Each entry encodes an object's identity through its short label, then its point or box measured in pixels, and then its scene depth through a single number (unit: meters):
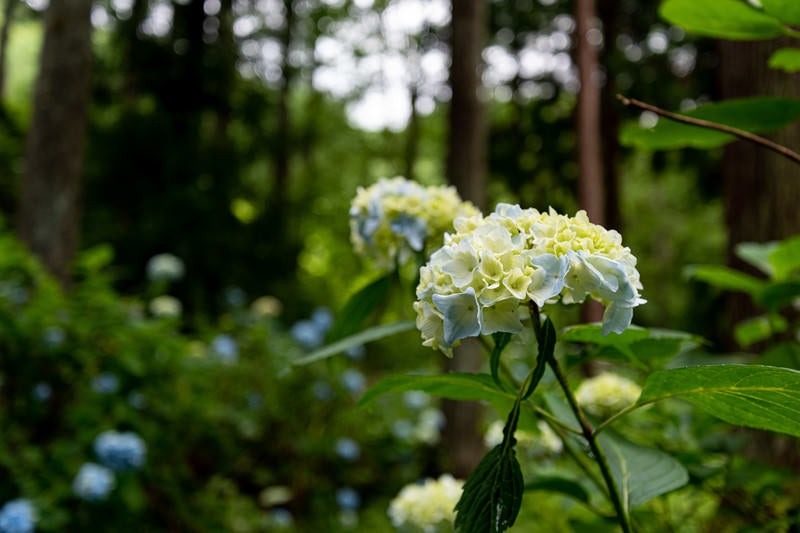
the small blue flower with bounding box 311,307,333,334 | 4.34
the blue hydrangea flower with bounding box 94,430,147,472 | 2.29
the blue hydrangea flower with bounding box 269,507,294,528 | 3.16
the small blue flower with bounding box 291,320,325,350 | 4.04
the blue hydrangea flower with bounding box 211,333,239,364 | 3.61
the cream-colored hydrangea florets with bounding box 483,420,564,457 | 1.47
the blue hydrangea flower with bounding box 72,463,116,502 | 2.22
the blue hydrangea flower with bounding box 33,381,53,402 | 2.62
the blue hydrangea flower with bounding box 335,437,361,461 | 3.65
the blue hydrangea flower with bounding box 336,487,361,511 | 3.36
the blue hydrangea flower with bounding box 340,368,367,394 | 3.88
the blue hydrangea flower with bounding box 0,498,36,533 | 1.90
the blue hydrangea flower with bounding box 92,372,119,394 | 2.68
